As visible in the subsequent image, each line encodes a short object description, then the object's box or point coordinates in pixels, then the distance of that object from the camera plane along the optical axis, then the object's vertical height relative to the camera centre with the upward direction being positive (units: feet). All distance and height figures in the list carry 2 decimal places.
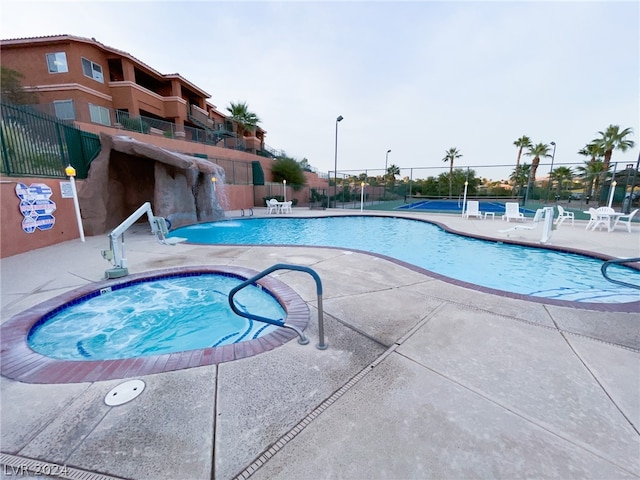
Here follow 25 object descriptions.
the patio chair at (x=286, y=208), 51.98 -2.90
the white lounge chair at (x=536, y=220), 27.07 -3.10
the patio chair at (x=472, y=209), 42.43 -2.66
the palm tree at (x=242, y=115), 95.35 +28.32
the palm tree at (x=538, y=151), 102.80 +16.08
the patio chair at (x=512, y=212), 37.53 -2.84
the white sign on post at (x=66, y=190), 21.79 +0.34
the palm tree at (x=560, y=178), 47.50 +2.50
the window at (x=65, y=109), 52.95 +17.10
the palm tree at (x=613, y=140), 69.84 +13.91
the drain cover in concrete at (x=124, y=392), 5.65 -4.41
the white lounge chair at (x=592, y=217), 29.79 -3.11
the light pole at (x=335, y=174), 58.36 +4.16
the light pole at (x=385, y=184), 65.73 +2.22
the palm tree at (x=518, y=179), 54.74 +3.07
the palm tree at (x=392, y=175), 64.36 +4.39
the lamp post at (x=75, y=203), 19.94 -0.73
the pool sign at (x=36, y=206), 18.51 -0.90
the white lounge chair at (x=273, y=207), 51.25 -2.84
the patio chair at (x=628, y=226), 28.68 -3.80
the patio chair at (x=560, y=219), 34.46 -3.48
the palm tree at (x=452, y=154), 117.29 +17.00
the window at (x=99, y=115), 53.16 +16.19
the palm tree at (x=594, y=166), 45.16 +5.67
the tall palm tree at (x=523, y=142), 102.68 +19.53
